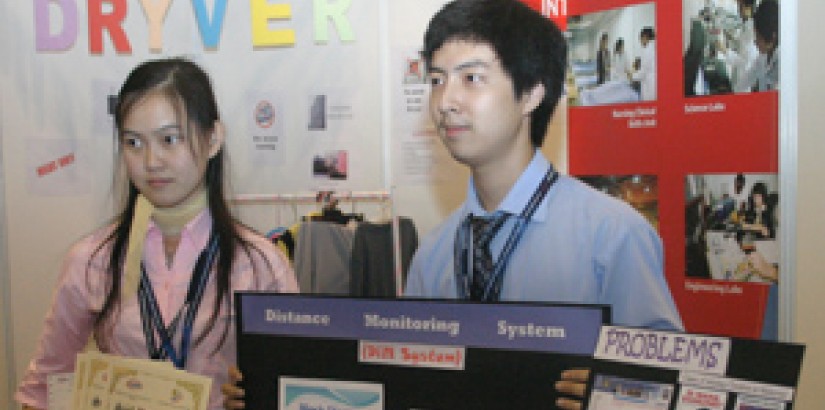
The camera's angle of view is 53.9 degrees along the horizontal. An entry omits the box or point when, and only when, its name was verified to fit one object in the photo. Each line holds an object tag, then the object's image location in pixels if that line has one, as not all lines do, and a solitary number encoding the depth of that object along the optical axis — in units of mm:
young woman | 2090
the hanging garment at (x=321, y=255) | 3854
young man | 1860
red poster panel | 3078
